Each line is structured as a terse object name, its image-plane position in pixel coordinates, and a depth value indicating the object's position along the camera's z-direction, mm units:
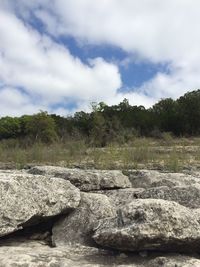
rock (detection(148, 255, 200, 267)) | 2676
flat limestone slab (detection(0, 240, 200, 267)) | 2700
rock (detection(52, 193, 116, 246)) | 3292
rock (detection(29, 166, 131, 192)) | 4385
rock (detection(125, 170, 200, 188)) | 4620
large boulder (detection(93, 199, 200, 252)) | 2797
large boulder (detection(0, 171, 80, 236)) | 3093
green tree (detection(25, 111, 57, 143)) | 18038
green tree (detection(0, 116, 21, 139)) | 26927
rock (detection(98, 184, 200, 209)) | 3832
